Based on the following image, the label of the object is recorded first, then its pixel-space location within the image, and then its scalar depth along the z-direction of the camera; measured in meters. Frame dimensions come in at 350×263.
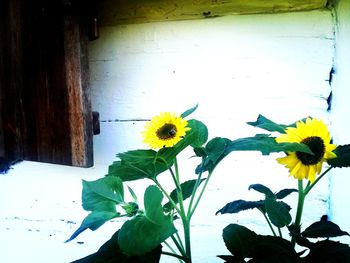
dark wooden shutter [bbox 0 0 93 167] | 0.90
